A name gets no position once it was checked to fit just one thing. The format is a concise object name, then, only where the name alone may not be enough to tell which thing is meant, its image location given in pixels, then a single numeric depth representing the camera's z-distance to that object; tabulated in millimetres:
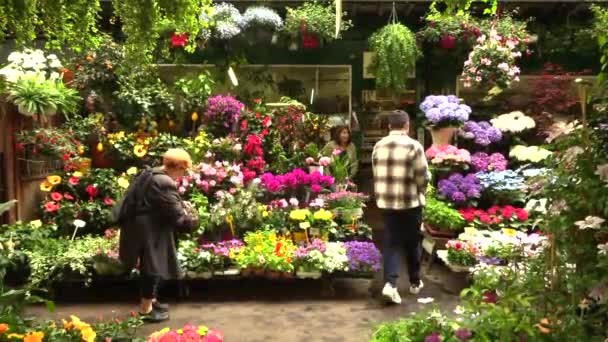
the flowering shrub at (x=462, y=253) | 5539
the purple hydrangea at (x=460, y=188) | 6249
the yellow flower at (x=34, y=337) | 2674
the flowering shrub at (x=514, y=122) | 7238
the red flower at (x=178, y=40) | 6859
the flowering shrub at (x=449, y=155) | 6508
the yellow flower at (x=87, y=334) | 2978
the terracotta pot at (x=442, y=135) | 6652
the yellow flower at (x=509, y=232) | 5594
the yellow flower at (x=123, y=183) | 6133
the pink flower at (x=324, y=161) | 6449
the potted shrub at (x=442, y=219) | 6027
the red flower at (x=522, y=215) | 5972
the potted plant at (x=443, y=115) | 6473
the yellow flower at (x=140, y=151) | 6398
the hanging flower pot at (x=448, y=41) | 7766
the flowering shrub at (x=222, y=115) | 6781
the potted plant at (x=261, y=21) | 7285
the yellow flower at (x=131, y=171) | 6250
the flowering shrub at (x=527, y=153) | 6699
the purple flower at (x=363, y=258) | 5527
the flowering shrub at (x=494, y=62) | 7086
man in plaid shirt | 5195
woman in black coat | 4746
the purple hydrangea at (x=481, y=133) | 6898
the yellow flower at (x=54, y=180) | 6094
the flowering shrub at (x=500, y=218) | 5980
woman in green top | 7500
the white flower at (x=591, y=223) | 2244
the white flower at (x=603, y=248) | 2172
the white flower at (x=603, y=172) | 2201
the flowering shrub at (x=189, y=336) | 2961
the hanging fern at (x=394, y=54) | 7305
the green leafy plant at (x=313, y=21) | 7566
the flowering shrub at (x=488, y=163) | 6715
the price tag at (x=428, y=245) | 6338
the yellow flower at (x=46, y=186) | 6078
